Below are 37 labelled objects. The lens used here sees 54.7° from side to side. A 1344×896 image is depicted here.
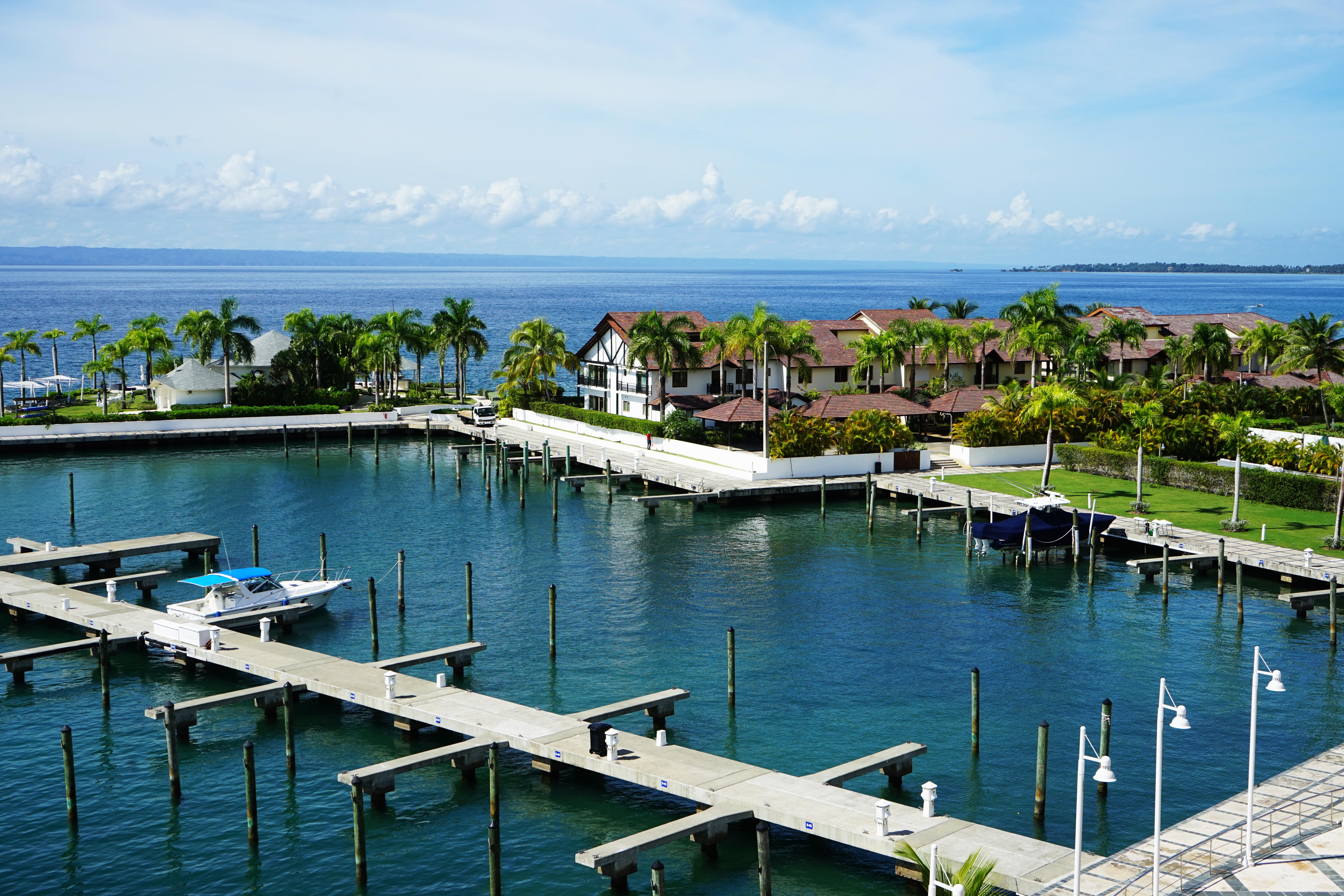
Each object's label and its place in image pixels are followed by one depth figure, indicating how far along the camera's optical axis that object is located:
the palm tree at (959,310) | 128.25
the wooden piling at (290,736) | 36.97
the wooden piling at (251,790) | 32.66
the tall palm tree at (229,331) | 106.19
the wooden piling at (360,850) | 30.89
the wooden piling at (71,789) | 33.66
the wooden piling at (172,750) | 35.56
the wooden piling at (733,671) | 42.19
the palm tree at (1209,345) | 102.69
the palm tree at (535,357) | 107.56
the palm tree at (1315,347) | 93.62
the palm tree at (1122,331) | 107.00
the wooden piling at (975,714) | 38.16
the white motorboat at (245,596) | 50.62
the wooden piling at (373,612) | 48.72
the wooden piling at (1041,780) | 33.09
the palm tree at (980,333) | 106.94
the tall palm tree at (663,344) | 95.12
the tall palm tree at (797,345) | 86.88
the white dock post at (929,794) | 30.53
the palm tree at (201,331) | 106.25
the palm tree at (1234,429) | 77.88
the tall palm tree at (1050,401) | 76.31
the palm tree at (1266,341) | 109.12
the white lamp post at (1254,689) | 26.47
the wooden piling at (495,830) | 29.81
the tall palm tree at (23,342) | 111.00
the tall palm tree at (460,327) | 114.31
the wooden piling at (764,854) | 27.89
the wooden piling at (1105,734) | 34.78
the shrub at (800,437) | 80.38
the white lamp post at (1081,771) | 24.94
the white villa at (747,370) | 101.75
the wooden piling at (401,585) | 53.69
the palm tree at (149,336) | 110.88
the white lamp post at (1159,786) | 24.86
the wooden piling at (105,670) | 42.69
